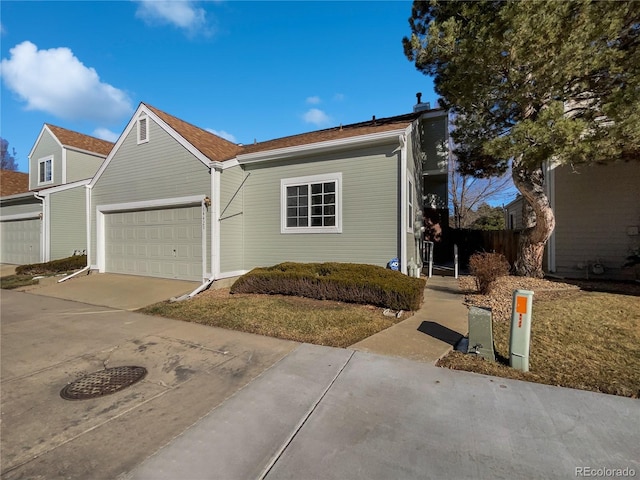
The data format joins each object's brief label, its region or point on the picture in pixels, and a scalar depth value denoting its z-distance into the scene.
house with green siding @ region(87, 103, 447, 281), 8.56
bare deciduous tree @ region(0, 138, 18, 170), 43.42
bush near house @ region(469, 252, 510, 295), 7.14
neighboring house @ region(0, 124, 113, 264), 14.64
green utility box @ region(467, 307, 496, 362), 4.03
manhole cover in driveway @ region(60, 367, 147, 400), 3.32
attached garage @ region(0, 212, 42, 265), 15.57
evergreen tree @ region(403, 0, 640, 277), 6.63
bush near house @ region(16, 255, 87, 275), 12.54
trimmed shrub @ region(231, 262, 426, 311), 6.44
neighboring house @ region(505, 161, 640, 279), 9.45
